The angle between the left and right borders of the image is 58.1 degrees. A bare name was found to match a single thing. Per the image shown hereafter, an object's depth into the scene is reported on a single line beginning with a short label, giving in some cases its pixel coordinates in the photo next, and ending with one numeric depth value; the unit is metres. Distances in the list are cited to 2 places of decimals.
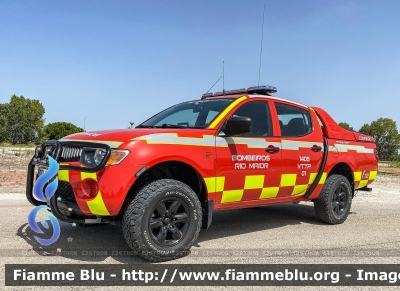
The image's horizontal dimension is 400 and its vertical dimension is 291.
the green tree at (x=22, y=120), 85.50
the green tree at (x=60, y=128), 85.04
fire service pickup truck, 3.43
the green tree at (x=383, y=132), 75.31
